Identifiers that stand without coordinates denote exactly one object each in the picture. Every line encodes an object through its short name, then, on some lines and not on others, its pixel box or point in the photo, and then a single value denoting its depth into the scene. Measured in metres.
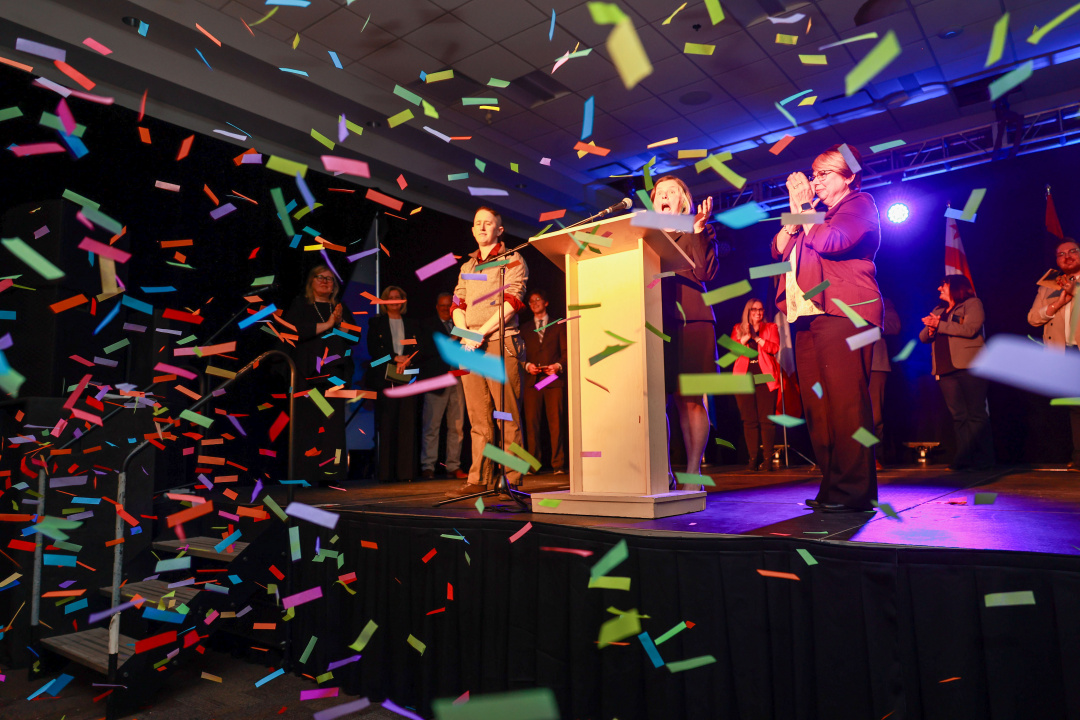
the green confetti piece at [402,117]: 6.02
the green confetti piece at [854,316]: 2.39
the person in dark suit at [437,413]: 6.34
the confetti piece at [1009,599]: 1.39
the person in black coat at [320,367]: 4.95
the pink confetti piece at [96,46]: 4.55
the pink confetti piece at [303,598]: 2.94
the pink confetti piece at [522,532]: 2.25
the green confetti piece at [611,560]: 1.95
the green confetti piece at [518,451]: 3.29
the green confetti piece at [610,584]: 1.93
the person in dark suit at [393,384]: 5.91
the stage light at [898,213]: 7.32
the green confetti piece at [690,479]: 2.97
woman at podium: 3.03
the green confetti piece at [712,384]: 1.82
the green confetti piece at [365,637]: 2.70
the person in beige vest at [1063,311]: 4.84
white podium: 2.40
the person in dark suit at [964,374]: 5.27
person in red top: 6.77
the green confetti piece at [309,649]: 2.90
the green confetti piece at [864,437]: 2.29
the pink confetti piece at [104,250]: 3.70
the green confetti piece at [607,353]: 2.46
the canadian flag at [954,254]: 6.84
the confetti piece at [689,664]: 1.76
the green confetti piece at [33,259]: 3.38
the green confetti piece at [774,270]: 2.41
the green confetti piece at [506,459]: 2.83
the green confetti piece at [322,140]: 5.97
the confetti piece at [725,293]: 2.22
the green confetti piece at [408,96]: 6.15
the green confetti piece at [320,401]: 4.78
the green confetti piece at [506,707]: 2.08
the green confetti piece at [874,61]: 1.48
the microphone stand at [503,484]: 2.75
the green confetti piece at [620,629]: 1.90
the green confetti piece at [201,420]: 4.50
